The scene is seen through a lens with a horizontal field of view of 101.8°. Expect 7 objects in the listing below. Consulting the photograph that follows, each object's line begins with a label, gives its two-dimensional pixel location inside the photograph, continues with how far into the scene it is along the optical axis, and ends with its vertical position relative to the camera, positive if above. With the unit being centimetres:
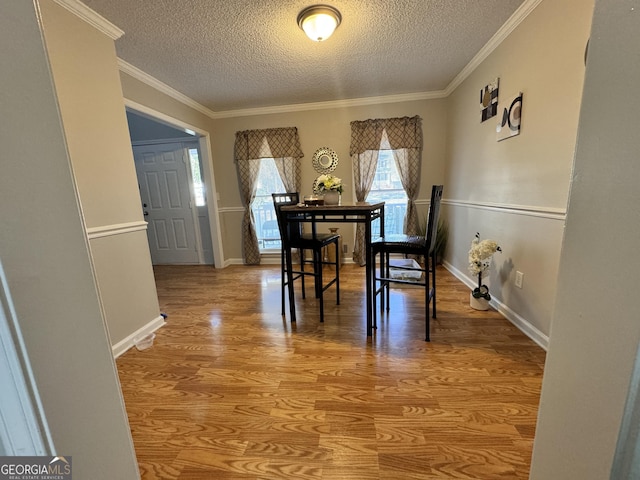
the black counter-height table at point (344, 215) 189 -22
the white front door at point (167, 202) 414 -12
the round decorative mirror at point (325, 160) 388 +42
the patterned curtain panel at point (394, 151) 365 +49
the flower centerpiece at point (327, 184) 221 +3
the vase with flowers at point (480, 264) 218 -70
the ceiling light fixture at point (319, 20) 183 +119
